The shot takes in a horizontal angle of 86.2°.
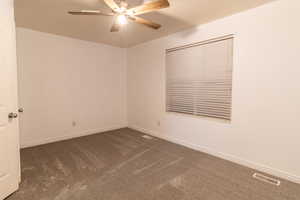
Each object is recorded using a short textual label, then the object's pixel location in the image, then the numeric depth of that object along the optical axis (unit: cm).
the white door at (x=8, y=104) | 171
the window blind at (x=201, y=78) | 271
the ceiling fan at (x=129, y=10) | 173
